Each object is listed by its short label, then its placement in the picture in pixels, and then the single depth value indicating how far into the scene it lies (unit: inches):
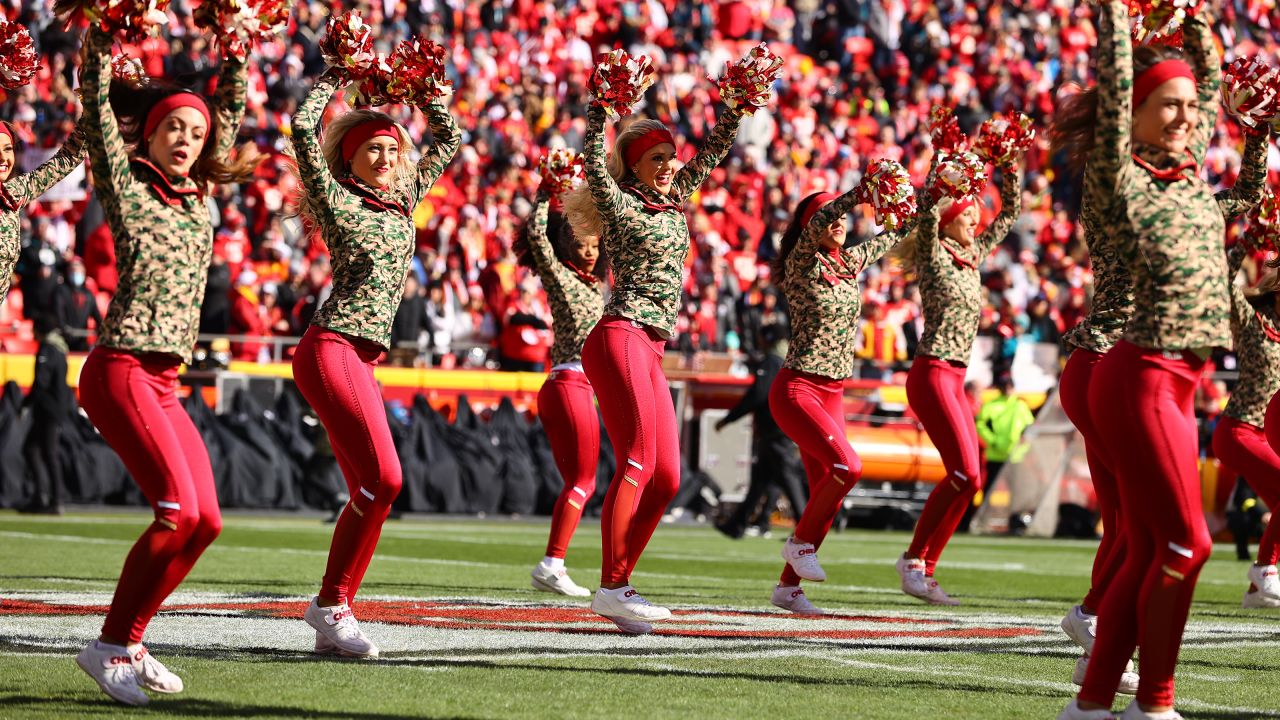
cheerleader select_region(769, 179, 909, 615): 671.1
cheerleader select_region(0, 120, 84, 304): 558.6
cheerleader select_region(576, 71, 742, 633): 561.9
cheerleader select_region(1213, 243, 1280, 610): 715.4
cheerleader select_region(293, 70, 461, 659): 491.8
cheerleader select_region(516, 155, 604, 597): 705.0
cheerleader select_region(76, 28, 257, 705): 408.2
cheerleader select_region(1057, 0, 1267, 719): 363.3
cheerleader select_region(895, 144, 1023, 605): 703.7
